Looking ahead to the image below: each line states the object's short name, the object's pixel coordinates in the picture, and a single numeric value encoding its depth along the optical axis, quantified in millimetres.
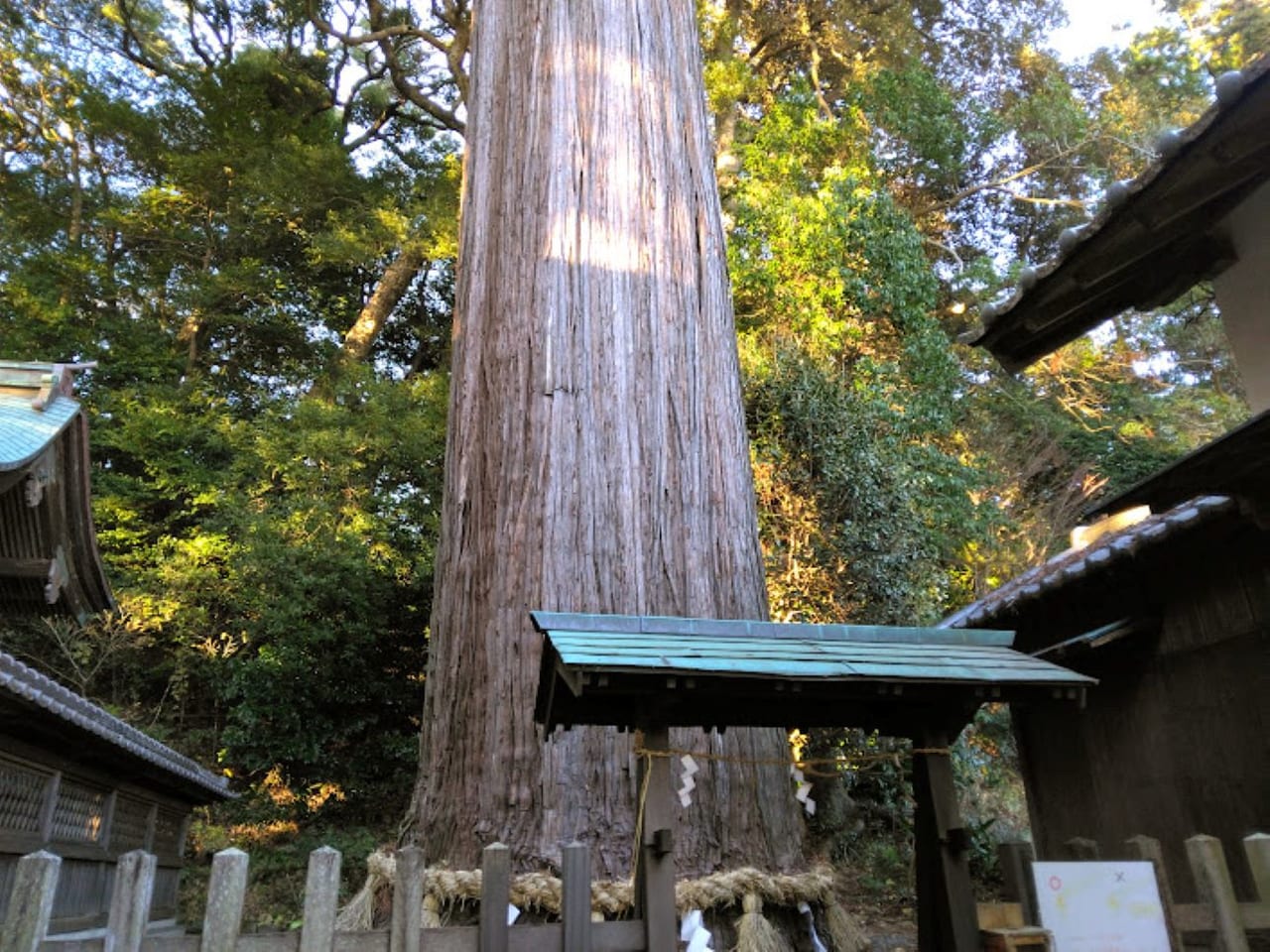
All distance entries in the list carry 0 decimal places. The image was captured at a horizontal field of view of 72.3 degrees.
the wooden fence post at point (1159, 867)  2248
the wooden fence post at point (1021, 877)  2205
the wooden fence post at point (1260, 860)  2316
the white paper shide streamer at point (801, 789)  2893
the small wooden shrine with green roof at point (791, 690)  1985
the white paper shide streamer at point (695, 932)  2406
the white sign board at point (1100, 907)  2152
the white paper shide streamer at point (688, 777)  2525
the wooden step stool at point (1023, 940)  2072
